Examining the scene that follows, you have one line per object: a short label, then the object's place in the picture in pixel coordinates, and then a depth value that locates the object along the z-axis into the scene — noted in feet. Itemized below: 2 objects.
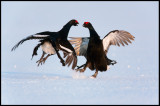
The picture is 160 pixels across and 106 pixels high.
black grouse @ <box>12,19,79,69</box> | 57.98
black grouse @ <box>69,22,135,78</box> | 59.57
